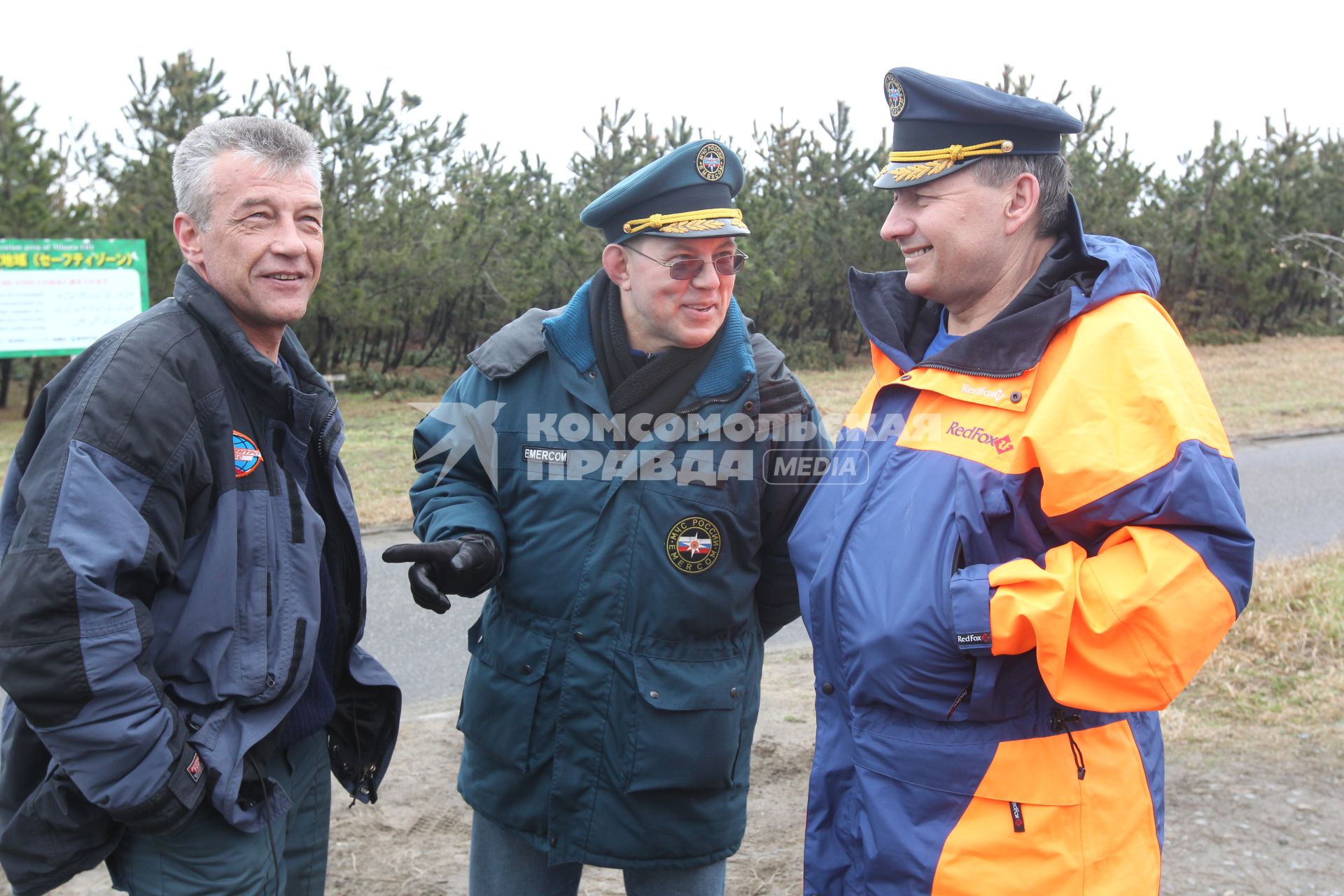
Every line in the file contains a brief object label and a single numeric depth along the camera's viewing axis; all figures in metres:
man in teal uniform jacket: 2.51
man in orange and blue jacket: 1.89
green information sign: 12.43
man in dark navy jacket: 1.91
